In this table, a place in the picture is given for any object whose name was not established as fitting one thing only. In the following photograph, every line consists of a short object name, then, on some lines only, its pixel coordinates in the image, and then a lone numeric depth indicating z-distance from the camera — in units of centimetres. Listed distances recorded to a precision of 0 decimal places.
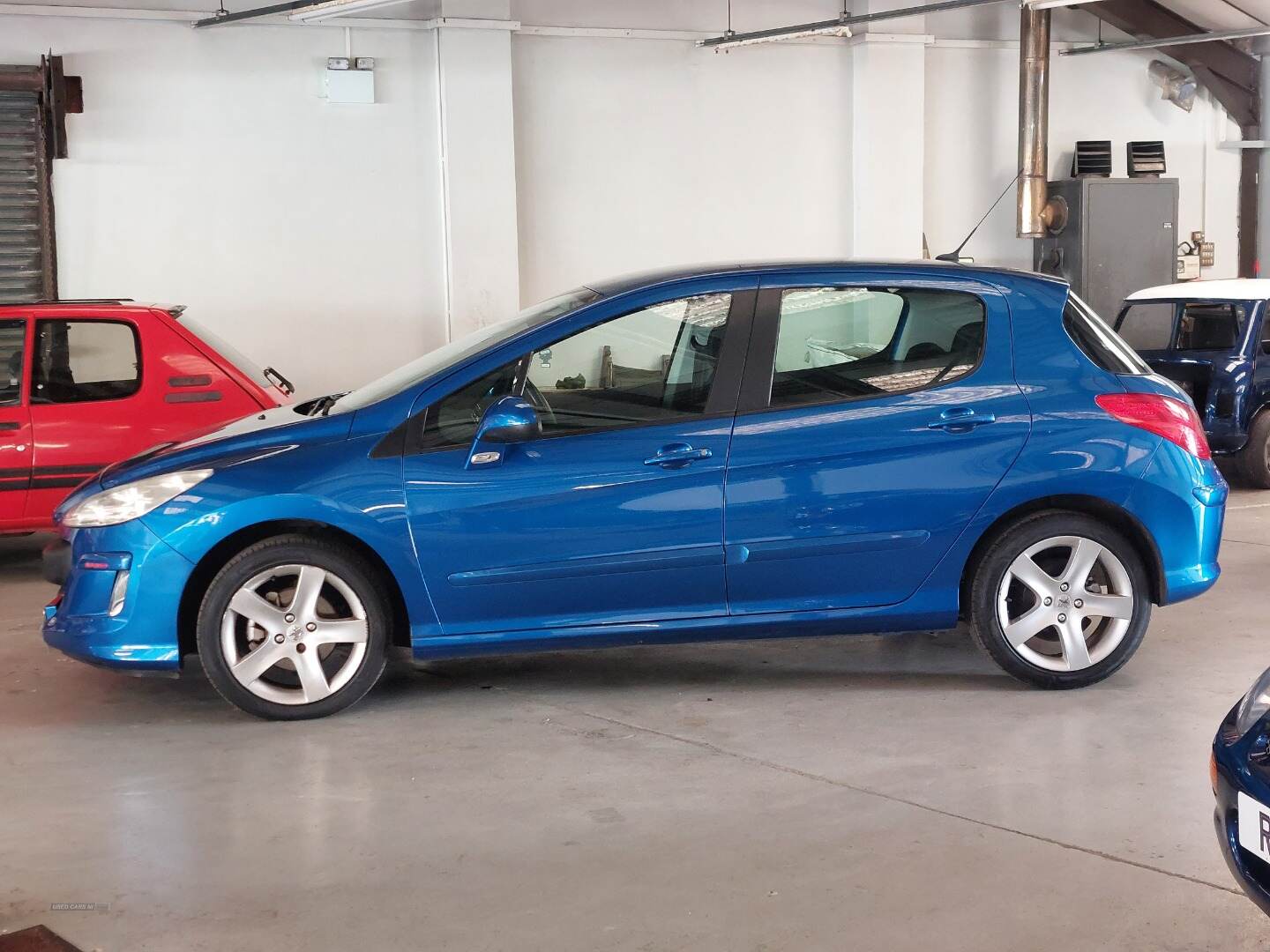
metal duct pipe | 1330
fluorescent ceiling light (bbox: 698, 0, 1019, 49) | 1109
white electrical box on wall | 1141
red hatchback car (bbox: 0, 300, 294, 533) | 715
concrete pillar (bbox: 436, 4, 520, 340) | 1162
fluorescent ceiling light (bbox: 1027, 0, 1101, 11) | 1099
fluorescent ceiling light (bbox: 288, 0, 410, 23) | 967
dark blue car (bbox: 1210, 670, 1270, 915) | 272
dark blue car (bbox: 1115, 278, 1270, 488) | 952
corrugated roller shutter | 1045
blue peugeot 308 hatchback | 469
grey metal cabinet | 1364
